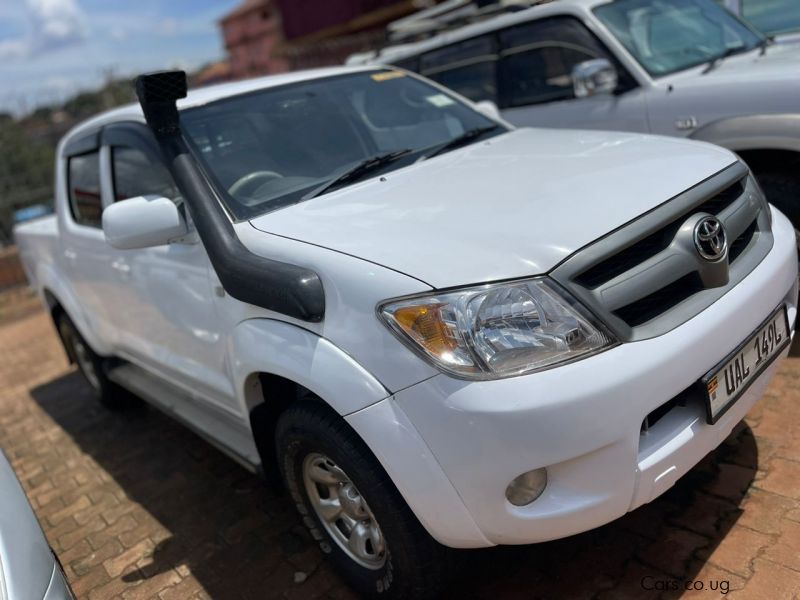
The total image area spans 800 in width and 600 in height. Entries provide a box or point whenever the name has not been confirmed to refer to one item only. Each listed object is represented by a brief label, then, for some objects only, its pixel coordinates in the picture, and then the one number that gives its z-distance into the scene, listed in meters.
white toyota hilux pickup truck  1.83
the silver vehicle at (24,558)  1.83
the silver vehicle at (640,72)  3.37
